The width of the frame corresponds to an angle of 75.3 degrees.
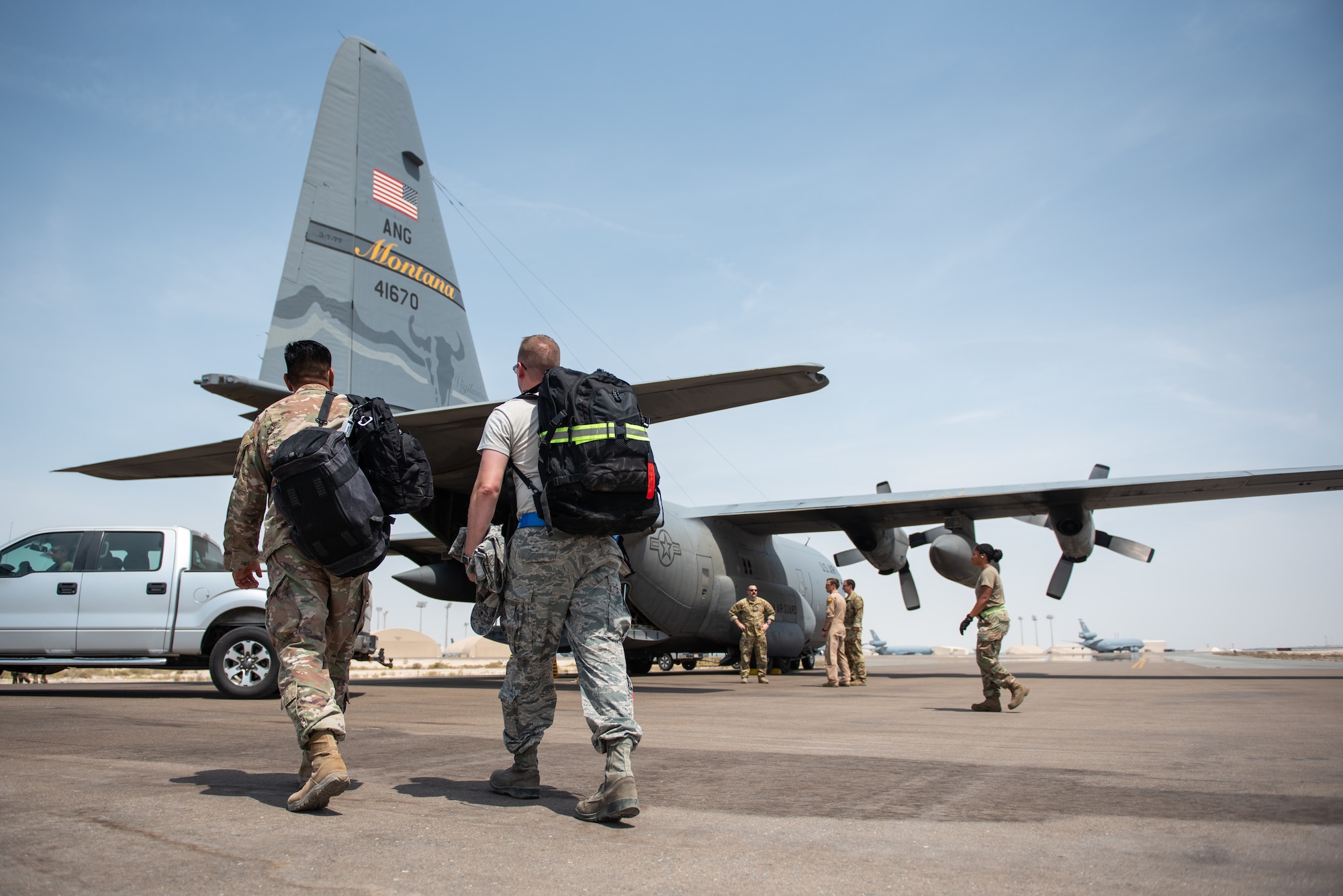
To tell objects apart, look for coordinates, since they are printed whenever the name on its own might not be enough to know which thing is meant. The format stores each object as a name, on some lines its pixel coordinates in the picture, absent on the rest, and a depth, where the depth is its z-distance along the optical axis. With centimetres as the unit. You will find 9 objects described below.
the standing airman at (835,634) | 1474
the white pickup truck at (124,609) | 994
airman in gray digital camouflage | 377
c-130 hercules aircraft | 1002
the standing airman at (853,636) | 1507
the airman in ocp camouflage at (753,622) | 1631
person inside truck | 1012
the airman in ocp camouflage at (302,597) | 353
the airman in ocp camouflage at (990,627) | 918
